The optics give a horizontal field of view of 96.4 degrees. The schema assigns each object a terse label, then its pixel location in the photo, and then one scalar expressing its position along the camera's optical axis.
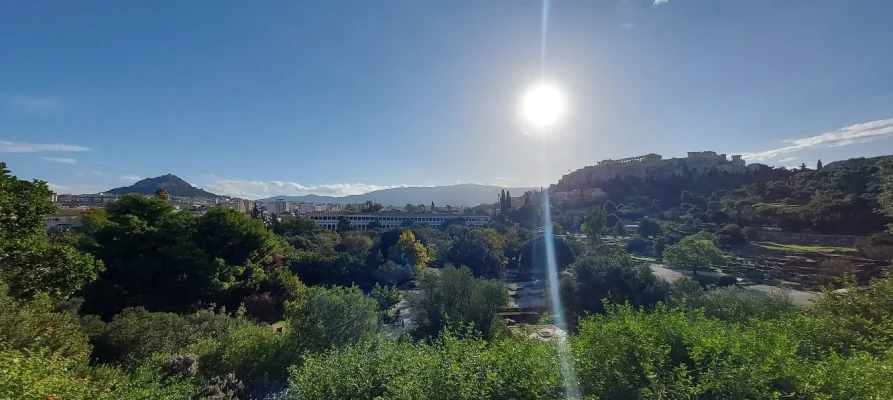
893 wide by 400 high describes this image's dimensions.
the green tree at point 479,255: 27.67
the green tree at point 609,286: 16.70
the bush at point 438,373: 4.65
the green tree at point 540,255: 28.77
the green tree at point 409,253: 28.28
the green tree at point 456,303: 12.60
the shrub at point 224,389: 6.13
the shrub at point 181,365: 6.82
